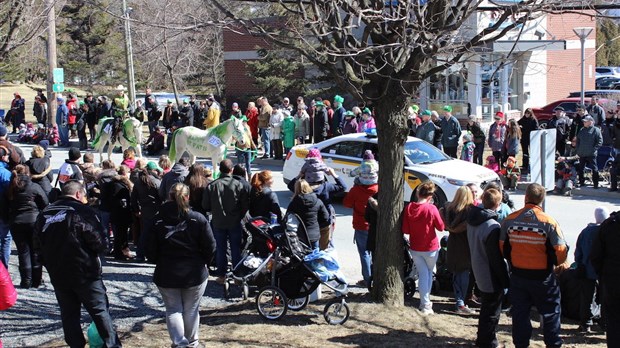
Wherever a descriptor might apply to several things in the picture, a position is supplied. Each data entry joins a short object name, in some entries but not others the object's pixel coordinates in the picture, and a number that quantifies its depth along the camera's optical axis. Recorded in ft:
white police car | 53.06
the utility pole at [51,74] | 98.21
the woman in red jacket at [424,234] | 30.96
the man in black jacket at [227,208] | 35.55
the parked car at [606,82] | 152.25
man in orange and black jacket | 25.50
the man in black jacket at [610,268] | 23.54
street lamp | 60.08
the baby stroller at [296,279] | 30.30
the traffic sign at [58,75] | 99.40
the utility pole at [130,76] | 96.16
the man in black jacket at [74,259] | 25.12
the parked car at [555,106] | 97.74
